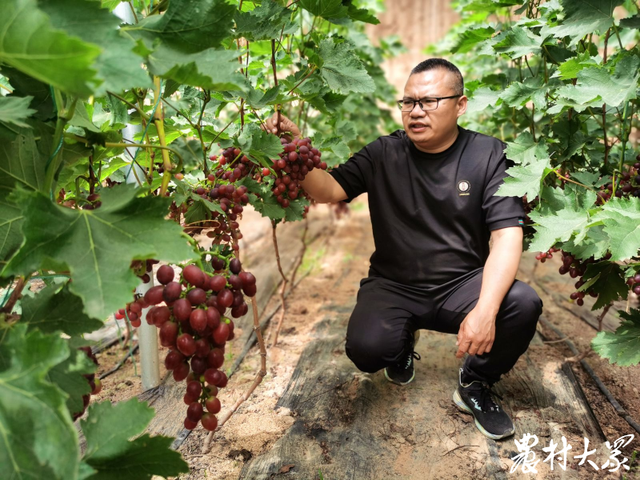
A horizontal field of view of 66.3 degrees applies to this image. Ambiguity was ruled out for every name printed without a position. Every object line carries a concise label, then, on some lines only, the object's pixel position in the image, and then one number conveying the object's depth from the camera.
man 1.89
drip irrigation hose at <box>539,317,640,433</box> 1.90
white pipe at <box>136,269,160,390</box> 2.01
